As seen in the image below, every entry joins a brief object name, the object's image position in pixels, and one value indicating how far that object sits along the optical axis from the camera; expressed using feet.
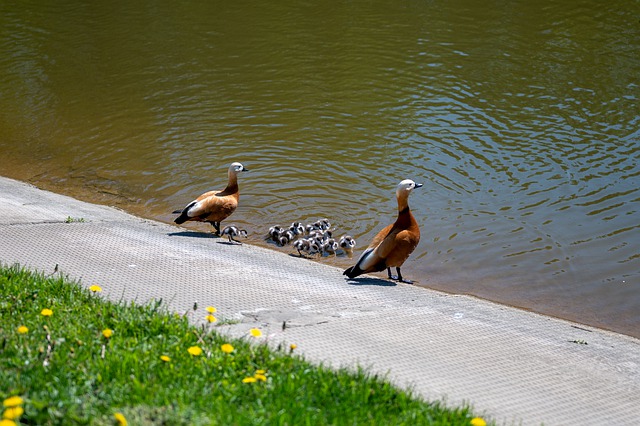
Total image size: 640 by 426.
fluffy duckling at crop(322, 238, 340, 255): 34.04
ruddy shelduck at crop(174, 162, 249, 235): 35.22
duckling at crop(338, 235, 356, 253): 34.01
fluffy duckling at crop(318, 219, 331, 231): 36.32
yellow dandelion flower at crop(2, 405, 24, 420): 12.21
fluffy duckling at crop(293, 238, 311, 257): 33.91
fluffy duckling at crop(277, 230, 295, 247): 35.60
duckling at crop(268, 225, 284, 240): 35.91
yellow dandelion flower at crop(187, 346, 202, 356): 16.29
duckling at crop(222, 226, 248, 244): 35.32
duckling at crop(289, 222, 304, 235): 35.68
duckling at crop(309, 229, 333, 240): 34.70
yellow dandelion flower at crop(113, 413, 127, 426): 12.82
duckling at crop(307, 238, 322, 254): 33.88
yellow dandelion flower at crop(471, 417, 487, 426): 14.05
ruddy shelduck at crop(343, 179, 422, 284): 28.71
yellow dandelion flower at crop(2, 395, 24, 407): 12.54
